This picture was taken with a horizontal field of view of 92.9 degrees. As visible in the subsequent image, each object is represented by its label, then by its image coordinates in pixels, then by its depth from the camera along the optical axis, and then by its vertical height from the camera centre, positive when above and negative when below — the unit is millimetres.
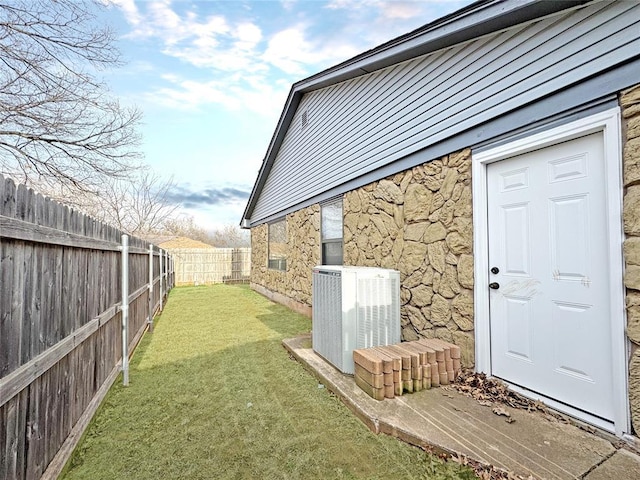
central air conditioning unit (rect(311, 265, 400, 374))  3305 -687
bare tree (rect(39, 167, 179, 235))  17594 +2850
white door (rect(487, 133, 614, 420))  2262 -207
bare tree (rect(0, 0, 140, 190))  5016 +2892
